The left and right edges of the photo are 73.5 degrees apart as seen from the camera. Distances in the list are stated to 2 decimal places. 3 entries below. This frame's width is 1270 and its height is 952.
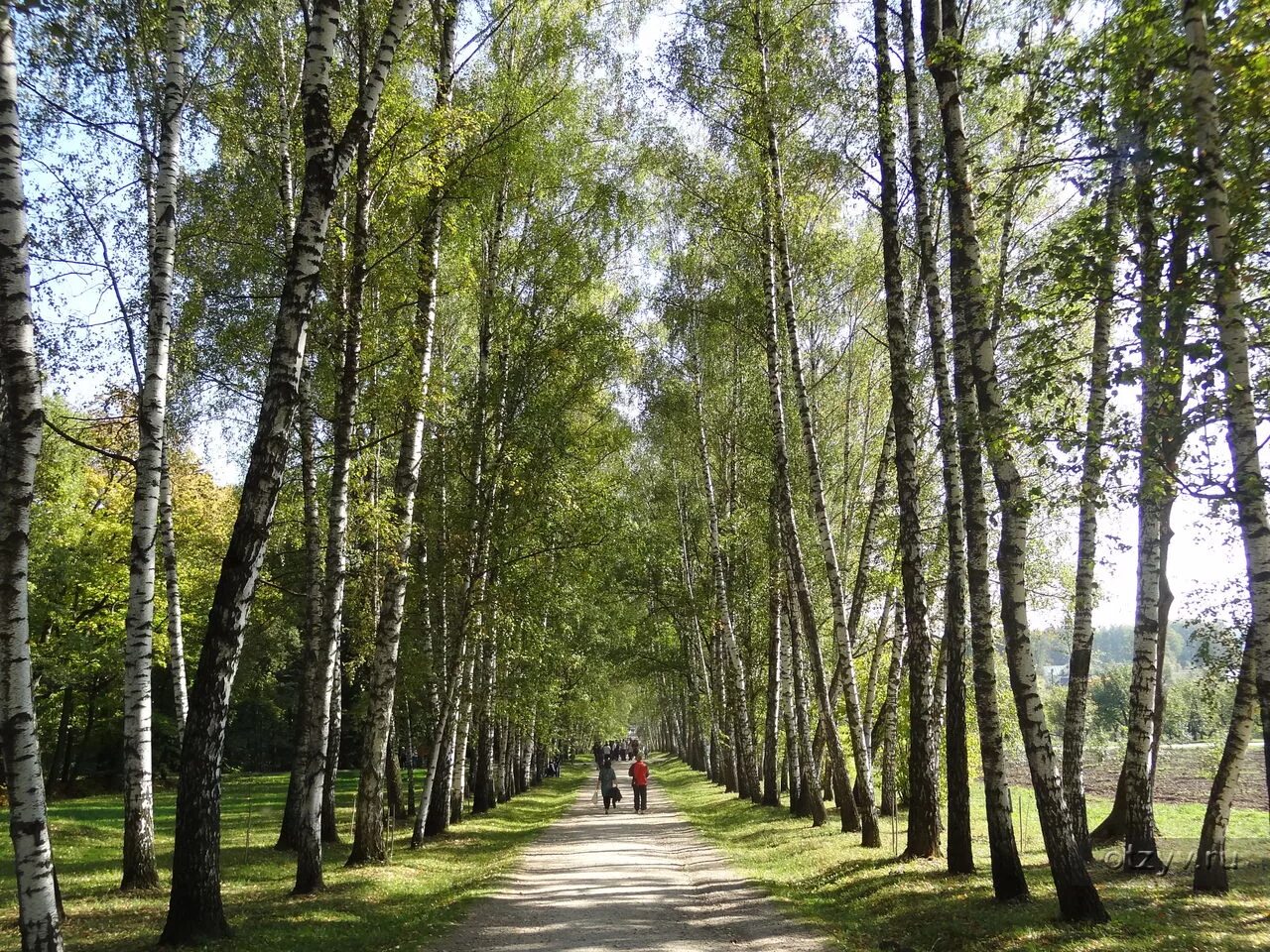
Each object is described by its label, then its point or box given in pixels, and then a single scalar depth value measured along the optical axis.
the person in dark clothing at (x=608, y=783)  24.28
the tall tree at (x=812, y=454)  13.71
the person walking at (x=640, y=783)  23.91
